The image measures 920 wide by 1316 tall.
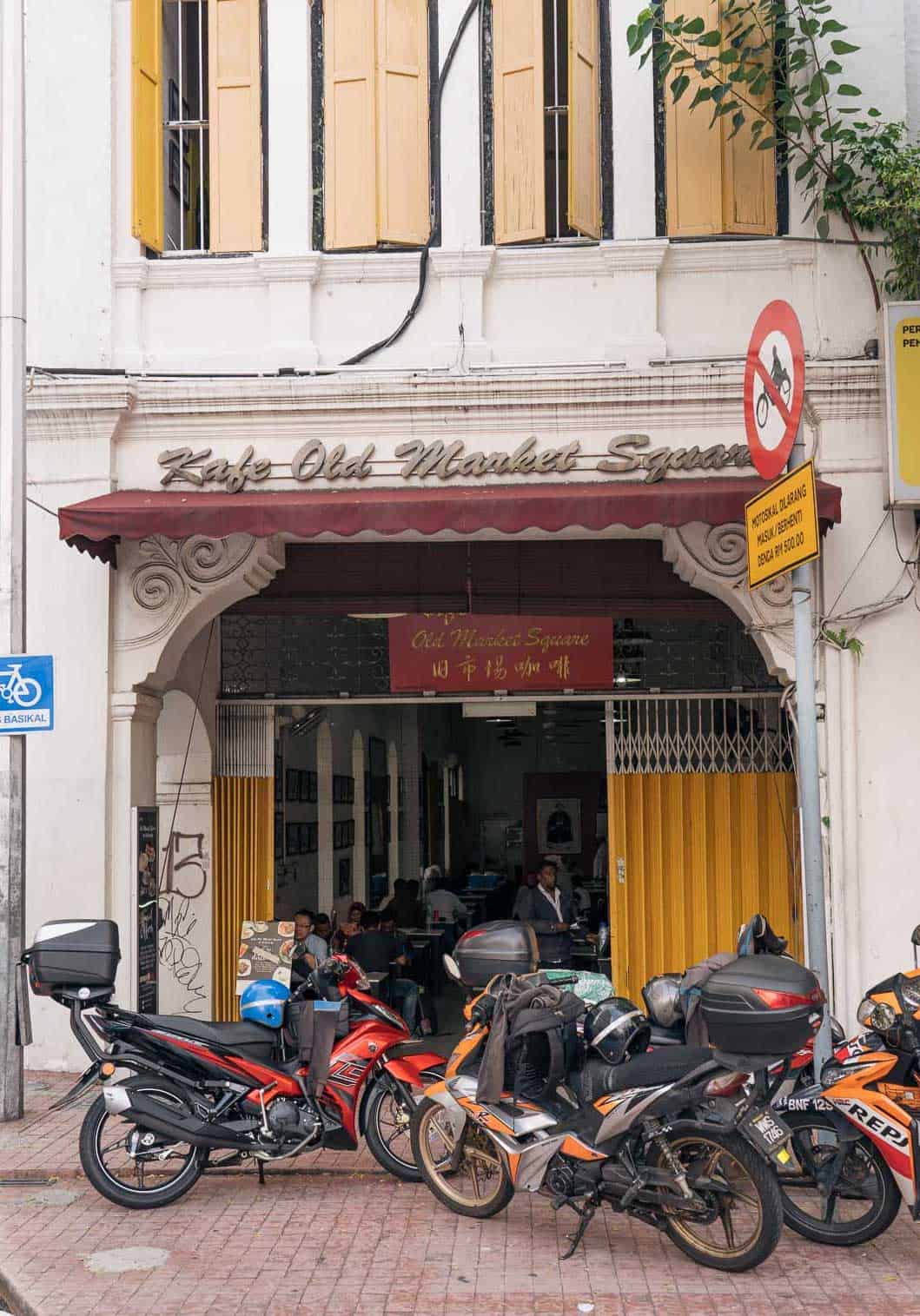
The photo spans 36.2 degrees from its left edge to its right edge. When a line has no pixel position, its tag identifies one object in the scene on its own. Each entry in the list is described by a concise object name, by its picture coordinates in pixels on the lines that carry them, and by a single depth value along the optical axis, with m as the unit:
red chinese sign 10.94
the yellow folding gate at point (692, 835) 10.88
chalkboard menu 9.70
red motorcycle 6.75
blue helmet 7.26
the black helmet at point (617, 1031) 6.34
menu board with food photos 8.84
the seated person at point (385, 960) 11.16
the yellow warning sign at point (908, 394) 9.04
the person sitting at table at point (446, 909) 13.79
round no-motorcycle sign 6.65
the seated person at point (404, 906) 13.07
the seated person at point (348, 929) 11.48
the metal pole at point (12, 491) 8.14
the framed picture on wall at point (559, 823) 17.44
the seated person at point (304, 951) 9.32
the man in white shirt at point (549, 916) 11.09
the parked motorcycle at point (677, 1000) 6.61
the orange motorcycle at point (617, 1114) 5.67
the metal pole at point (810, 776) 6.63
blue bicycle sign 8.08
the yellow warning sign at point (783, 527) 6.32
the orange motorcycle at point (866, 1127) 5.87
